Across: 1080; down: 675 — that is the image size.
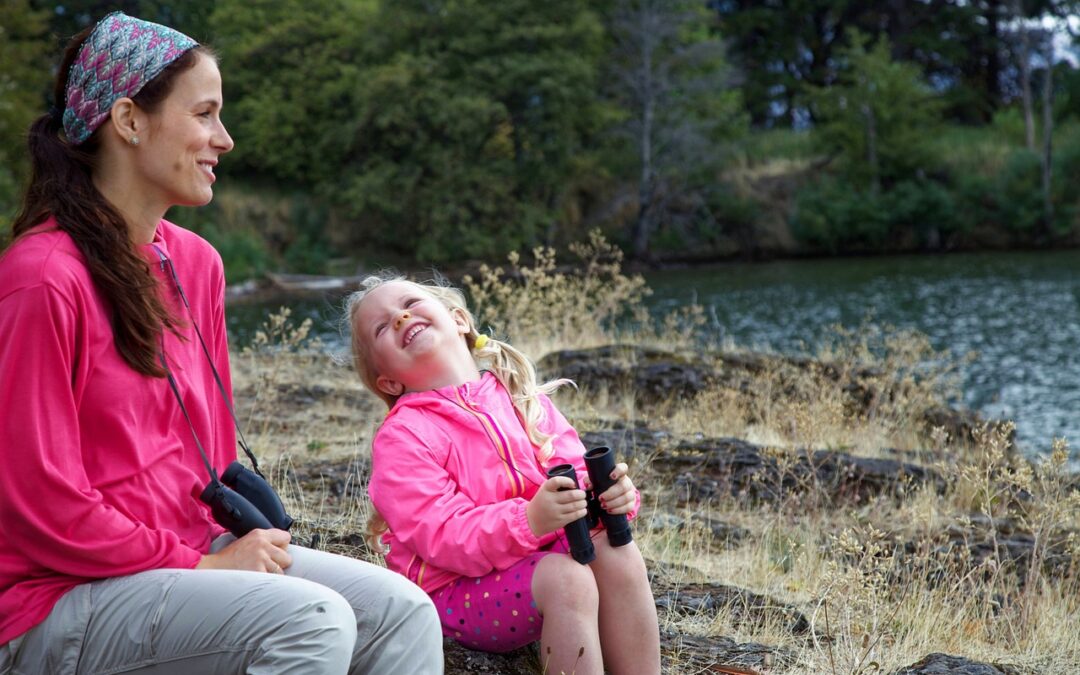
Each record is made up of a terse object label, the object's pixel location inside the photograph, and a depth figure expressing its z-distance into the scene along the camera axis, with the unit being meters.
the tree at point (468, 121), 29.80
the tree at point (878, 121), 33.22
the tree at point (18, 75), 22.33
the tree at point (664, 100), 32.38
